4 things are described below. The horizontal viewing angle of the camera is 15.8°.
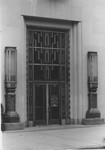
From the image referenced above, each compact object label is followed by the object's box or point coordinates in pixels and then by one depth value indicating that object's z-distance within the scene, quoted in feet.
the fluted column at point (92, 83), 68.69
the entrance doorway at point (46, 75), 65.26
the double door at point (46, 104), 65.62
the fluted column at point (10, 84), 61.00
